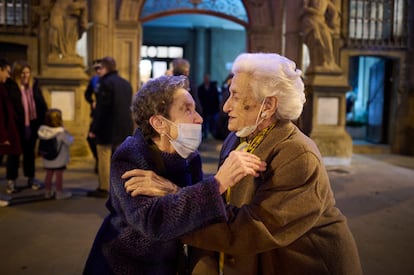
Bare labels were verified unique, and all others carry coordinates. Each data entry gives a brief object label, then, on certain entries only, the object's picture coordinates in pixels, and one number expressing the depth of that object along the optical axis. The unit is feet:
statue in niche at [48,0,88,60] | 27.48
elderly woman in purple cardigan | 5.14
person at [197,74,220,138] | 39.63
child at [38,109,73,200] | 18.28
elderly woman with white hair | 5.11
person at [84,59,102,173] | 22.66
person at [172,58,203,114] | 18.10
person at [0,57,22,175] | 17.66
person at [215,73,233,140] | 31.40
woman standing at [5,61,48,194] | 19.20
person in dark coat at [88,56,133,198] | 18.02
